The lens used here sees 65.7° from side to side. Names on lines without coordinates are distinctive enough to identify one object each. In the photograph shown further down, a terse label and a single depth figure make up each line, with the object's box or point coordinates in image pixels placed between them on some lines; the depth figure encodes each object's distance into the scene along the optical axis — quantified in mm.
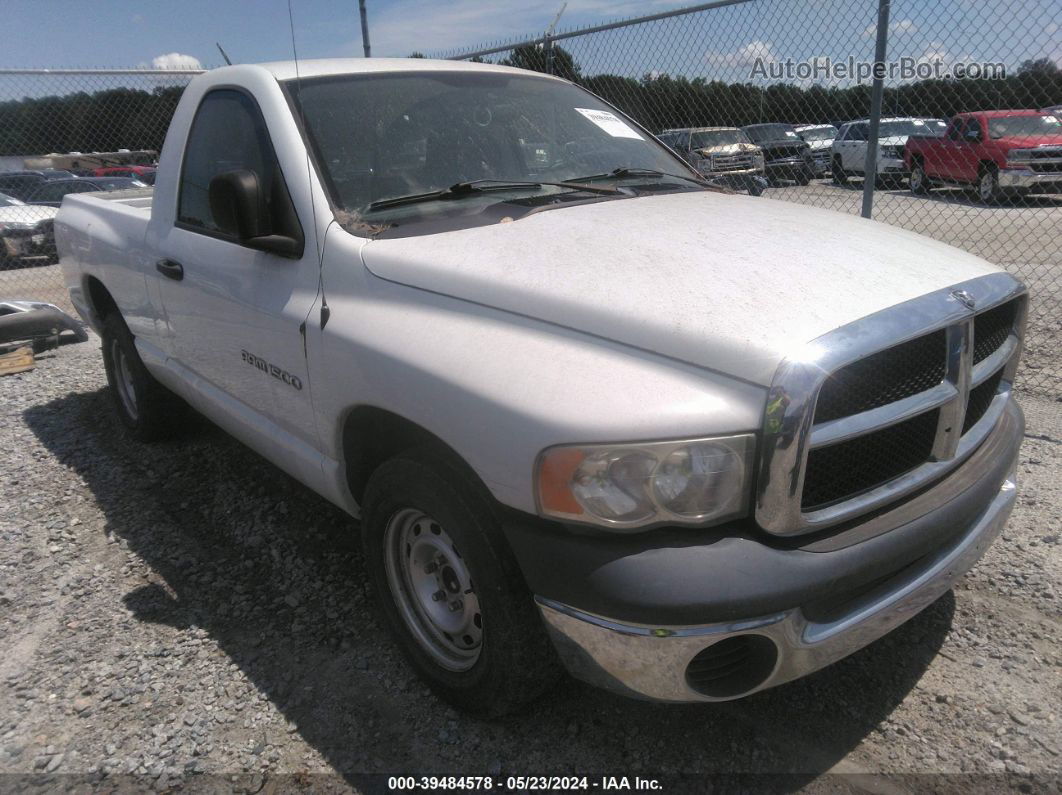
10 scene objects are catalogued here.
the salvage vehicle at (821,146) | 12148
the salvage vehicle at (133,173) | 18914
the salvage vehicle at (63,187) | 15299
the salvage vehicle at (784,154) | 10516
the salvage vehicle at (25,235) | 12703
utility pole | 8766
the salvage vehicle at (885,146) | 13223
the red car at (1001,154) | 10828
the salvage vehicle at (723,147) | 8177
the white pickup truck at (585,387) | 1858
